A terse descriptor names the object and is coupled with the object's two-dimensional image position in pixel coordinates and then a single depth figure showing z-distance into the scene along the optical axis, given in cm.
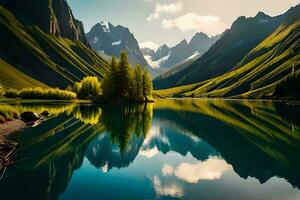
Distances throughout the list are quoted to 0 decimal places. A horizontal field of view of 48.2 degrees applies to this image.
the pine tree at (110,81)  14075
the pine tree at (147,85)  15800
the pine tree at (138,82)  15305
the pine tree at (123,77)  14412
